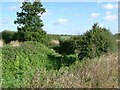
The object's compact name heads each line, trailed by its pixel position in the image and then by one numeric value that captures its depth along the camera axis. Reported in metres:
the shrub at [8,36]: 15.49
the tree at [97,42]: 9.23
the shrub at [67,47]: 12.24
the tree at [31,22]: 13.69
